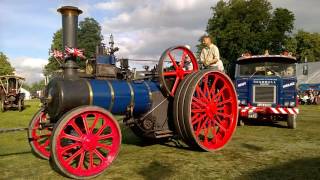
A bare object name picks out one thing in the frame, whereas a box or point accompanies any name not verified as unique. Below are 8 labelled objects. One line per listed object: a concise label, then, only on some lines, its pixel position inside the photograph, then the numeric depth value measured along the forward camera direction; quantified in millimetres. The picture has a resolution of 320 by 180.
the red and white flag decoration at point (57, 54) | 4630
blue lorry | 7857
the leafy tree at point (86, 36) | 44234
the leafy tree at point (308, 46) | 43854
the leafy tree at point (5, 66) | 48995
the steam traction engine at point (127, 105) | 3805
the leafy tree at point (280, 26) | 33282
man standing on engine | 5845
